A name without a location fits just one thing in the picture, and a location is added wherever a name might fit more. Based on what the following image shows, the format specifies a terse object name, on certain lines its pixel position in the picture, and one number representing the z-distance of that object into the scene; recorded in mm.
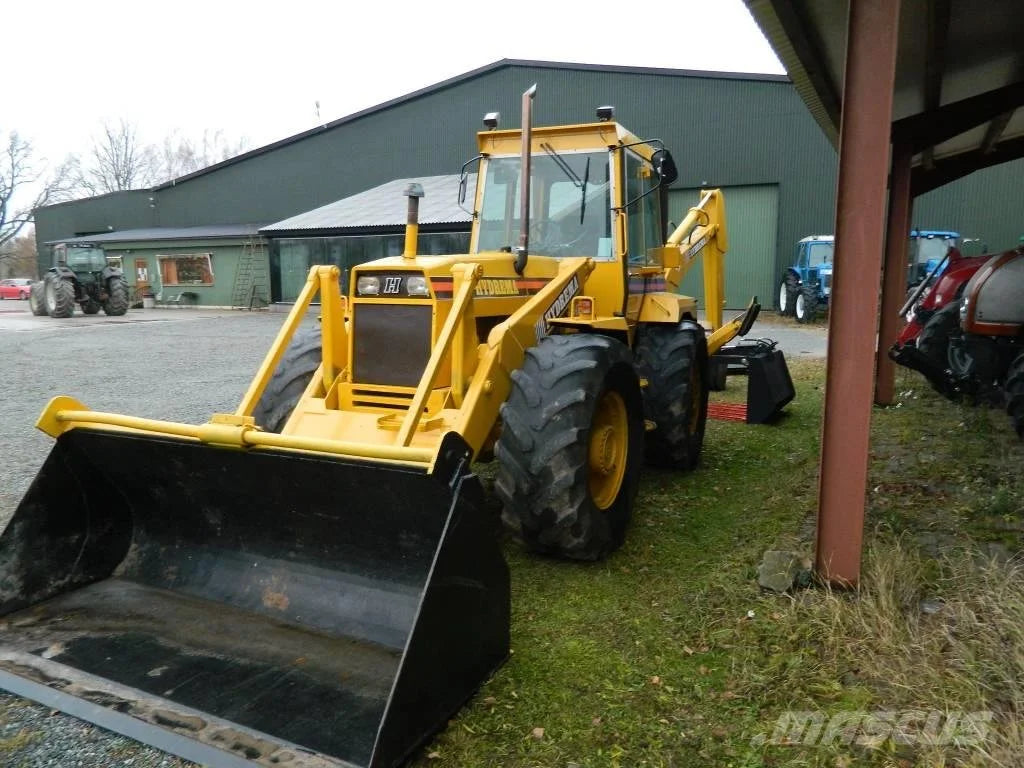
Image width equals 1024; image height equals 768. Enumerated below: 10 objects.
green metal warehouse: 20672
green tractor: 23469
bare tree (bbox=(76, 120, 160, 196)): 57219
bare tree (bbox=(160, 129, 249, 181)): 64688
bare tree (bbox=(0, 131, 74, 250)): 47719
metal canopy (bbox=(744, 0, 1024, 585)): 3463
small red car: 41406
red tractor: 7027
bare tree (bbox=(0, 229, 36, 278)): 58203
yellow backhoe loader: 2842
